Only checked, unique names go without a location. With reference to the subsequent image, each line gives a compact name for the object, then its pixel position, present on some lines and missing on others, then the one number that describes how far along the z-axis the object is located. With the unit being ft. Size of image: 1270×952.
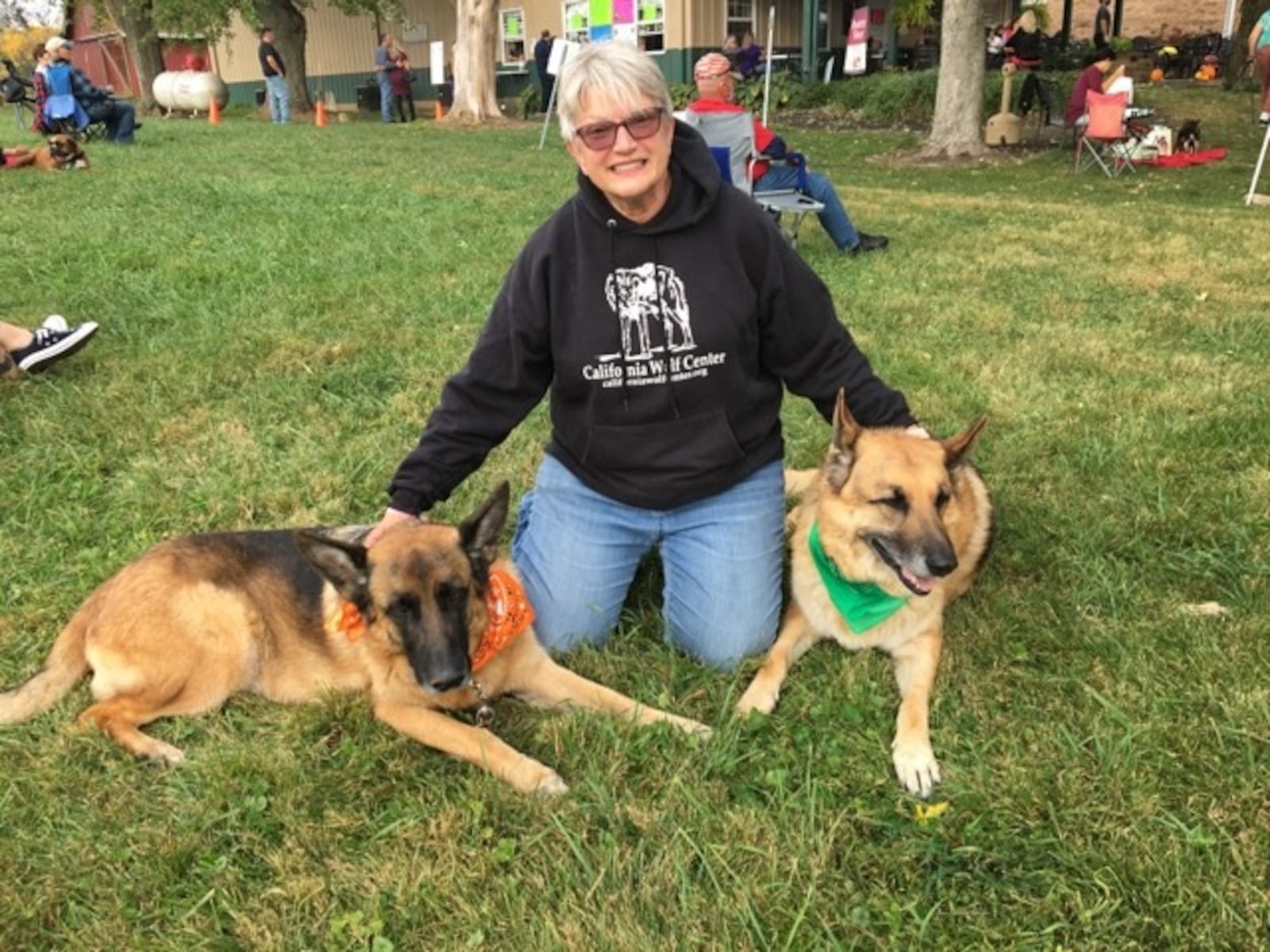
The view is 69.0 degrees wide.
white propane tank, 91.40
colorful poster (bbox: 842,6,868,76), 58.59
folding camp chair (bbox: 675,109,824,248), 25.66
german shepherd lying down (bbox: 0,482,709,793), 8.34
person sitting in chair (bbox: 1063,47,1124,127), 45.99
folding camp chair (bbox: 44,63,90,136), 48.03
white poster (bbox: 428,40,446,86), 82.48
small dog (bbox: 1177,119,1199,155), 47.50
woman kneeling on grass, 9.86
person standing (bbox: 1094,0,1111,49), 83.20
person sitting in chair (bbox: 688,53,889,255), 26.53
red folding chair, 42.80
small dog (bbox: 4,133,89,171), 40.55
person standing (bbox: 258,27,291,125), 77.51
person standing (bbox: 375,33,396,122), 81.92
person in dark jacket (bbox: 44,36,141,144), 48.67
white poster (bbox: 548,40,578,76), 51.31
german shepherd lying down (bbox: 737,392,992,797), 9.18
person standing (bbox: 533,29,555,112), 78.69
